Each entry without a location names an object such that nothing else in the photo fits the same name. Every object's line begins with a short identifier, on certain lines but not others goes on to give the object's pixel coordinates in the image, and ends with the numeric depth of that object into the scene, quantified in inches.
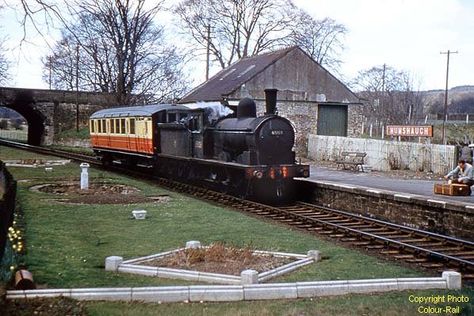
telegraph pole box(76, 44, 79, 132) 1948.8
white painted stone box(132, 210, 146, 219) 536.1
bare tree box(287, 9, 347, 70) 2125.0
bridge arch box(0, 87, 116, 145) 1899.6
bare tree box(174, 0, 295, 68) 2085.4
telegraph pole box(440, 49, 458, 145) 2128.7
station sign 1103.2
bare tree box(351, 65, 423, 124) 2728.8
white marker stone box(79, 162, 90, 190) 739.1
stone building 1405.0
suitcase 676.1
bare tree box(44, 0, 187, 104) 1704.0
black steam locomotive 696.4
